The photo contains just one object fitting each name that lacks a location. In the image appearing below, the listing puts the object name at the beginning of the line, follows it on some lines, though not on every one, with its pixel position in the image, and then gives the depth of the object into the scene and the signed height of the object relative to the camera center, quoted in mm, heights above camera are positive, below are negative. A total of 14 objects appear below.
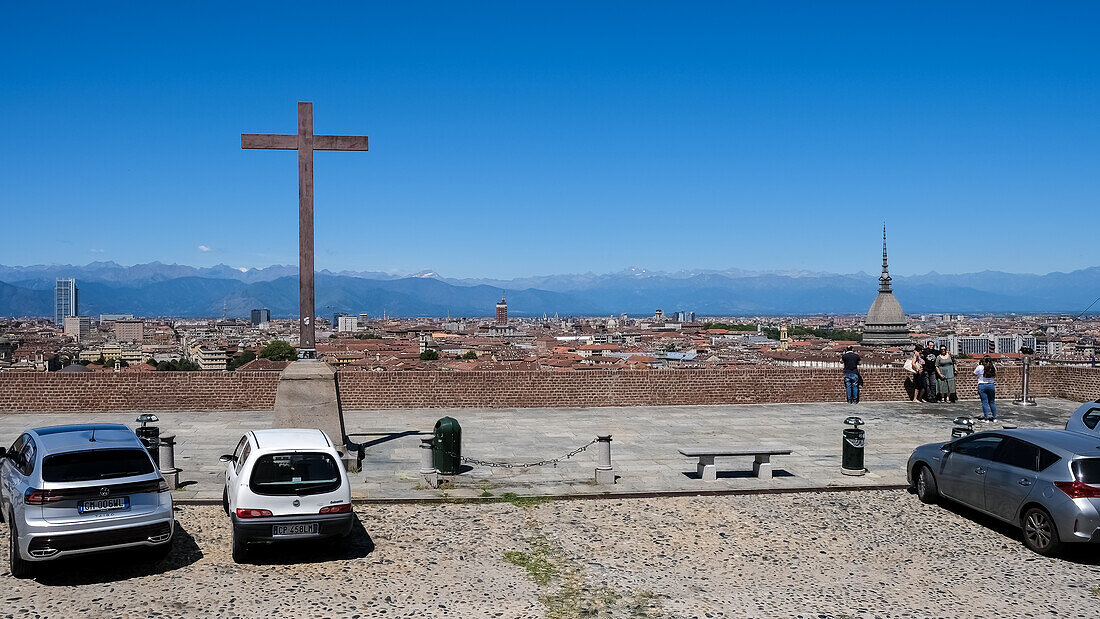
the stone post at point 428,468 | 11461 -2359
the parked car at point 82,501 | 7270 -1820
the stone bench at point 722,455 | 12211 -2347
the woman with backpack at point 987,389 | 18888 -2018
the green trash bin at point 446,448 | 12055 -2161
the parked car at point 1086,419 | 13664 -1985
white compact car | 7973 -1915
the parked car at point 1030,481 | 8469 -2036
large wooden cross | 13609 +2060
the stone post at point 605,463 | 11789 -2330
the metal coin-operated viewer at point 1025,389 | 22025 -2388
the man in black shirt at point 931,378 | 22078 -2082
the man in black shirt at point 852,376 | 21688 -2017
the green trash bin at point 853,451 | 12555 -2288
